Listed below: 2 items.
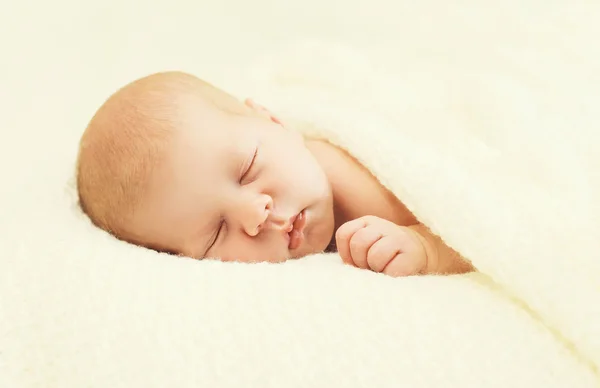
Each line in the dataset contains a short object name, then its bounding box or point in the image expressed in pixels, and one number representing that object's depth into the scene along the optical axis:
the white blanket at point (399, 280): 0.39
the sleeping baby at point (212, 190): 0.49
